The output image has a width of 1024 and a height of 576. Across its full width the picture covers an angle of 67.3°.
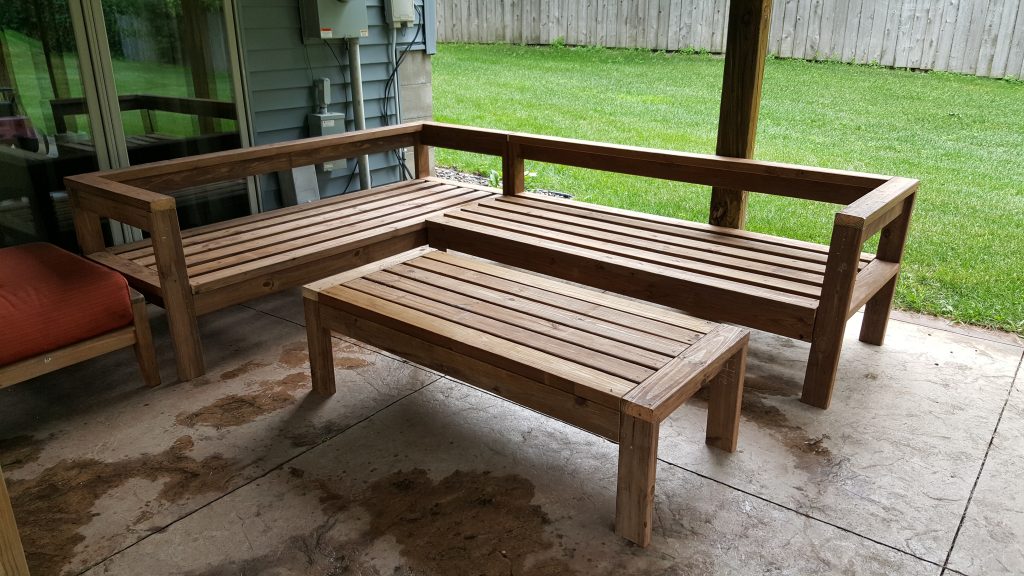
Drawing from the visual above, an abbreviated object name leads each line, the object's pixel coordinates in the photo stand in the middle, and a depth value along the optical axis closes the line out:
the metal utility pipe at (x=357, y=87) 4.76
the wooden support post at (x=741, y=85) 3.41
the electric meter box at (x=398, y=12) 4.97
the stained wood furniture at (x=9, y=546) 1.48
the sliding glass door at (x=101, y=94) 3.56
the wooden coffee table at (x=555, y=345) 2.04
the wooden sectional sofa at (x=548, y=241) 2.77
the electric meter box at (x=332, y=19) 4.45
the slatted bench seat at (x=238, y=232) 2.92
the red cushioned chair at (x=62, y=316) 2.55
